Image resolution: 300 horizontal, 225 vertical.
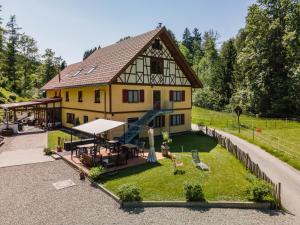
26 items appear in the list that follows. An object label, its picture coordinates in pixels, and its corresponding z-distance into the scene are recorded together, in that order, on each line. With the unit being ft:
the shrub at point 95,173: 46.42
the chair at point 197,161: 53.21
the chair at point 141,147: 65.28
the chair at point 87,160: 52.85
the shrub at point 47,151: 64.85
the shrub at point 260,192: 38.58
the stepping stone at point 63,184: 44.94
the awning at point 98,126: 56.74
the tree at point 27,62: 217.15
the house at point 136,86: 77.87
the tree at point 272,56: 132.26
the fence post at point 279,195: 37.24
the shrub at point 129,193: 38.47
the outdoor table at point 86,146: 58.80
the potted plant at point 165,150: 62.54
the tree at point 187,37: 431.02
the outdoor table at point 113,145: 60.54
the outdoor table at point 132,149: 59.11
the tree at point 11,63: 203.57
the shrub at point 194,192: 38.62
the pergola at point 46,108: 100.37
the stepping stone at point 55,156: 61.79
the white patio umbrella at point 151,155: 57.16
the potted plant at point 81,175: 48.49
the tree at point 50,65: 214.69
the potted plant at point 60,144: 66.49
